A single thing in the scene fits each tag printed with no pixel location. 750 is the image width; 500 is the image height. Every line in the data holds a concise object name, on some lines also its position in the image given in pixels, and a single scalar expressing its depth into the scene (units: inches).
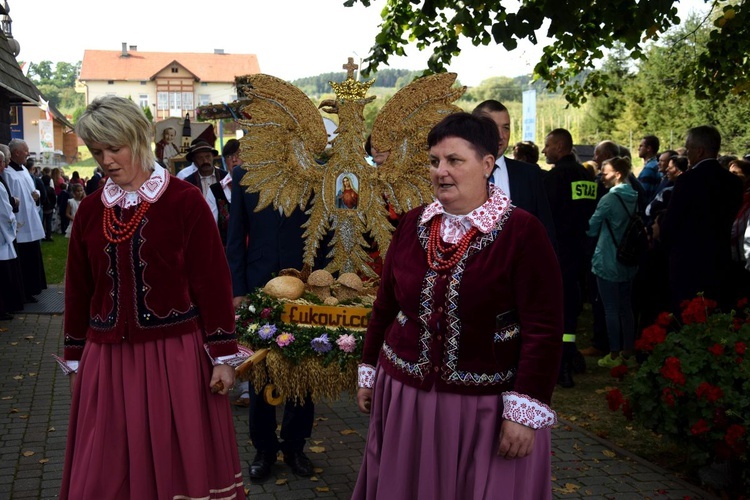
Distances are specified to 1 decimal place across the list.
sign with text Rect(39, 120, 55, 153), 1430.9
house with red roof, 4153.5
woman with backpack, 321.7
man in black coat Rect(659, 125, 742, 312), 281.3
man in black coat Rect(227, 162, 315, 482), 205.2
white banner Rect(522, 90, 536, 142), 1220.5
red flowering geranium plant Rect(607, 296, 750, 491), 187.6
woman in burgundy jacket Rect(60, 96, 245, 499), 139.3
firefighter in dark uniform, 310.0
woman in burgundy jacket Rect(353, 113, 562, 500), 116.3
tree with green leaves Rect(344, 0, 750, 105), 279.1
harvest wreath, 180.7
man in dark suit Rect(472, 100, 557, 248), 191.2
